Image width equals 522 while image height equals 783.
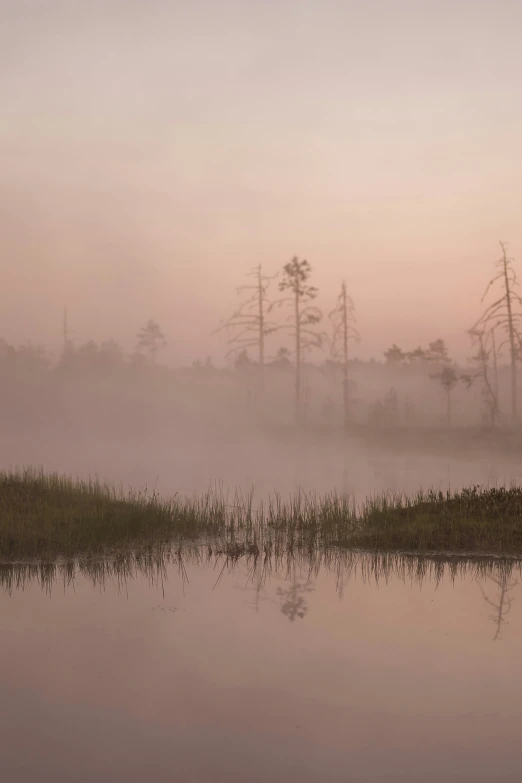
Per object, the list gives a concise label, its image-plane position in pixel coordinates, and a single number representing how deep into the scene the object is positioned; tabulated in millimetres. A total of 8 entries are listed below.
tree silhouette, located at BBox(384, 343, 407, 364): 95312
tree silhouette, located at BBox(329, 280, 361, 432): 67188
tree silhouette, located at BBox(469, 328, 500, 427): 41297
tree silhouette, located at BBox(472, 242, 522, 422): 50675
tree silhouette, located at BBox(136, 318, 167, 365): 116125
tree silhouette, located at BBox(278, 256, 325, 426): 65250
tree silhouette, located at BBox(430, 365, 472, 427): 73062
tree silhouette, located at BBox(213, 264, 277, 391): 65438
